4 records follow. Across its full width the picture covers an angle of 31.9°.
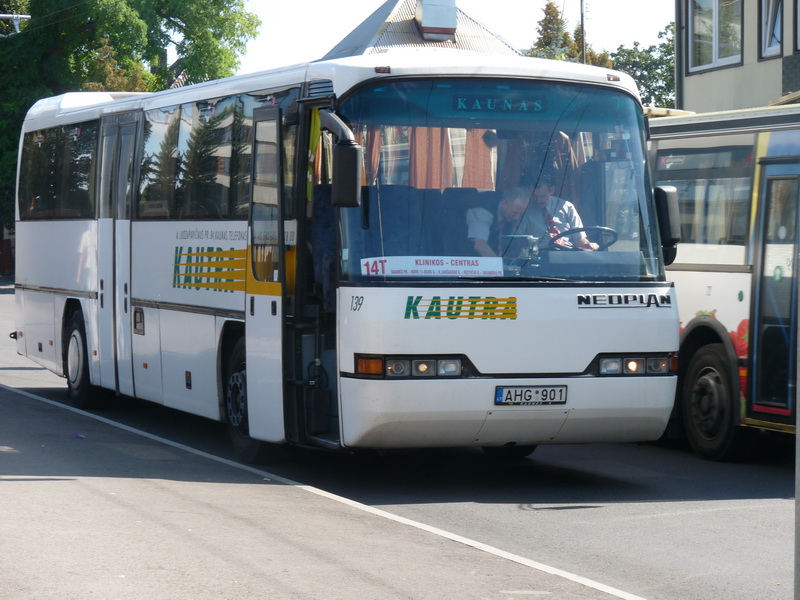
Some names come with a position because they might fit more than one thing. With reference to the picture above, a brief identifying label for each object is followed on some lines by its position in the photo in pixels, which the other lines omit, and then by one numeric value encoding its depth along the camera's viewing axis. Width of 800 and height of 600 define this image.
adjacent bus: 11.27
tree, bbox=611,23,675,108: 93.75
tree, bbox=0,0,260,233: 52.41
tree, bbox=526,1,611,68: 81.75
